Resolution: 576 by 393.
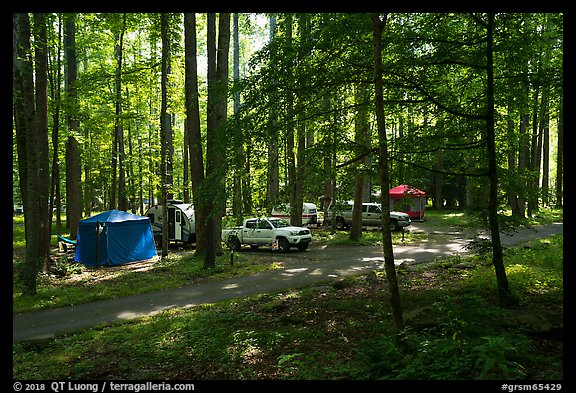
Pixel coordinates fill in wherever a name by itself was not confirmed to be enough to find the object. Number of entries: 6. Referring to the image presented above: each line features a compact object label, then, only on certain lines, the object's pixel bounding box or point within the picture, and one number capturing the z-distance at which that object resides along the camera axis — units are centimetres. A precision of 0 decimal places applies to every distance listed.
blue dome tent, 1669
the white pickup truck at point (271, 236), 2009
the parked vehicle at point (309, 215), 2946
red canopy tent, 3378
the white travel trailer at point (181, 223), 2202
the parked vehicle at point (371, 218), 2825
